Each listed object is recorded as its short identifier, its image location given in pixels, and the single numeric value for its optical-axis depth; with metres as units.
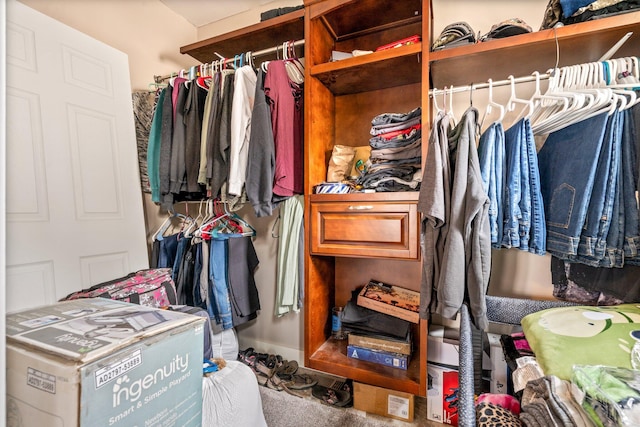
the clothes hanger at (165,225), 1.69
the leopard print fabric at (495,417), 0.59
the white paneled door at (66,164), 1.01
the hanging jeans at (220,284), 1.51
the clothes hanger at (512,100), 1.00
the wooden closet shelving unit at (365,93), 1.11
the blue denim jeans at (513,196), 1.00
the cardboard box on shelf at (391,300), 1.35
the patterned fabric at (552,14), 1.03
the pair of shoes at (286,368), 1.68
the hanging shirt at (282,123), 1.34
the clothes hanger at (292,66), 1.39
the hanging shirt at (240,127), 1.35
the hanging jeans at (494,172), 1.01
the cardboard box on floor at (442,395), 1.30
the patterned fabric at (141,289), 1.11
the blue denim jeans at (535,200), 1.00
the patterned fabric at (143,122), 1.61
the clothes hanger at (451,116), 1.13
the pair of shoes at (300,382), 1.57
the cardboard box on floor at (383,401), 1.32
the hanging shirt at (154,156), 1.57
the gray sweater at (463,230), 0.93
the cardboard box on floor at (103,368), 0.47
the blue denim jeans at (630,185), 0.88
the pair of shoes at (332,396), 1.46
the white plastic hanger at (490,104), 1.03
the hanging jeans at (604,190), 0.89
